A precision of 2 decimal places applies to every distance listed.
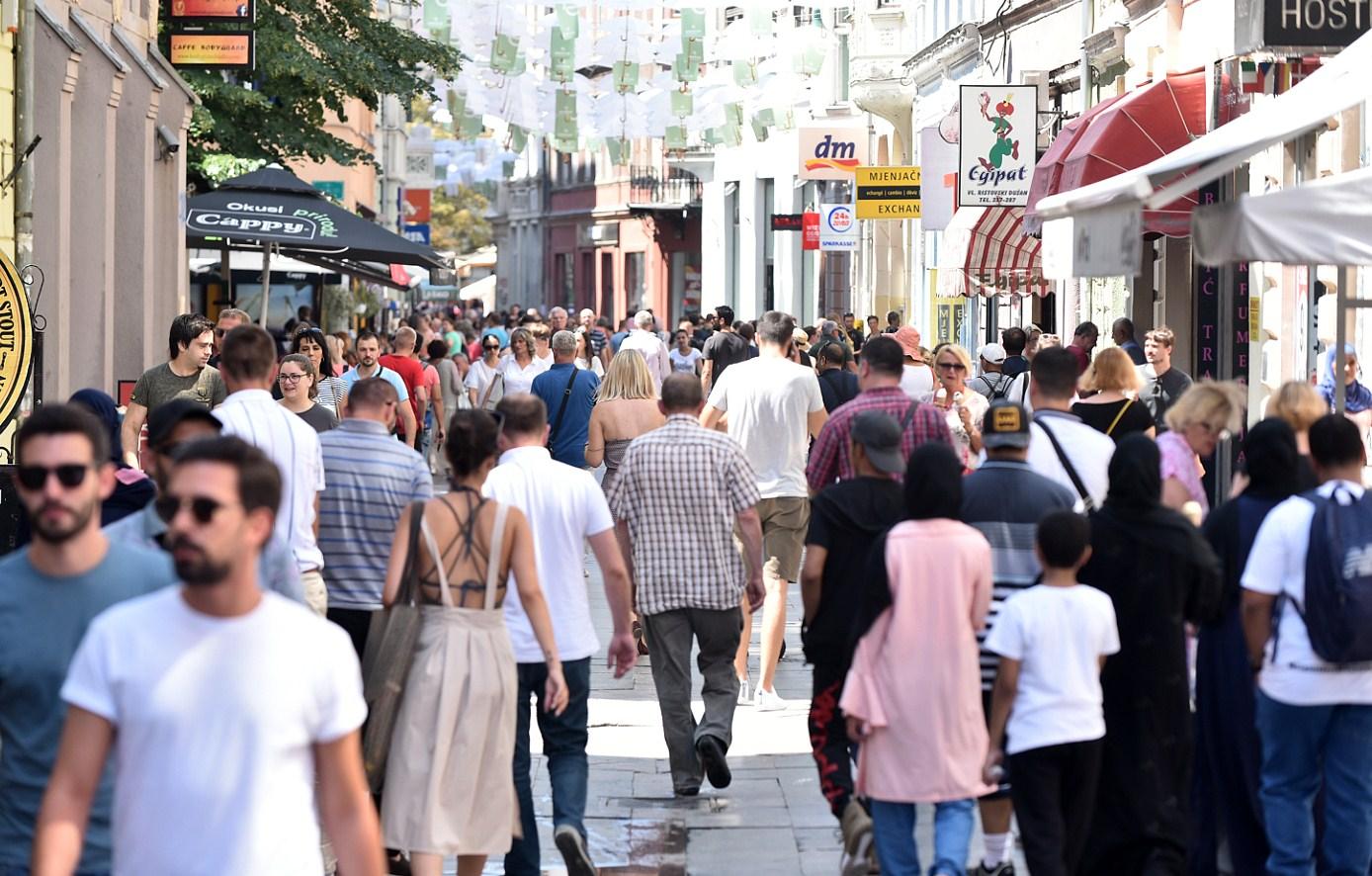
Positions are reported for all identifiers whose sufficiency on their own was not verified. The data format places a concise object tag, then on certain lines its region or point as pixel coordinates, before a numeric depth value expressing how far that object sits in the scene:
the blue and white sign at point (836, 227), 73.94
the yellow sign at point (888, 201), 64.56
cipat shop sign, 48.28
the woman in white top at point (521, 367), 38.31
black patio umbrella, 37.34
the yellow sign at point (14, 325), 22.77
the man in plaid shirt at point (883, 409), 18.77
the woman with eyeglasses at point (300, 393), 21.92
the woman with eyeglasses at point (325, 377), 28.23
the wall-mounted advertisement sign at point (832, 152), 86.00
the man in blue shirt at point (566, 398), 30.09
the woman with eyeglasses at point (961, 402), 25.31
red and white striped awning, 54.03
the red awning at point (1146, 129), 38.31
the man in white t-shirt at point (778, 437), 23.91
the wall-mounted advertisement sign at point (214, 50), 45.19
